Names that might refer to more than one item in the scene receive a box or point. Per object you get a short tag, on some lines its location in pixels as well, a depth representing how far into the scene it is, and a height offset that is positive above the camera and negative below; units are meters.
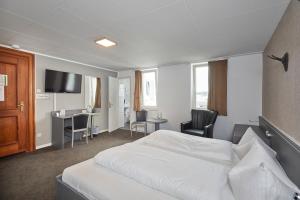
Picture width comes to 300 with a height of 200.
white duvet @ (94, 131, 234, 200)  1.08 -0.63
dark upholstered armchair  3.42 -0.60
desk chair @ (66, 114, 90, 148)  3.76 -0.63
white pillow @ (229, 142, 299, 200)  0.88 -0.53
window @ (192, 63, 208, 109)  4.23 +0.42
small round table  4.27 -0.63
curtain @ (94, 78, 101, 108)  5.08 +0.14
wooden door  3.10 -0.12
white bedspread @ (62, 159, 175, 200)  1.09 -0.71
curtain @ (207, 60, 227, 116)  3.75 +0.34
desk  3.65 -0.73
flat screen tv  3.72 +0.48
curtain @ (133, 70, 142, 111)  5.27 +0.34
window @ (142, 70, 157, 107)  5.27 +0.42
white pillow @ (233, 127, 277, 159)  1.47 -0.49
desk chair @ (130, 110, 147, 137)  4.92 -0.56
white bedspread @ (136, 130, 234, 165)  1.68 -0.63
